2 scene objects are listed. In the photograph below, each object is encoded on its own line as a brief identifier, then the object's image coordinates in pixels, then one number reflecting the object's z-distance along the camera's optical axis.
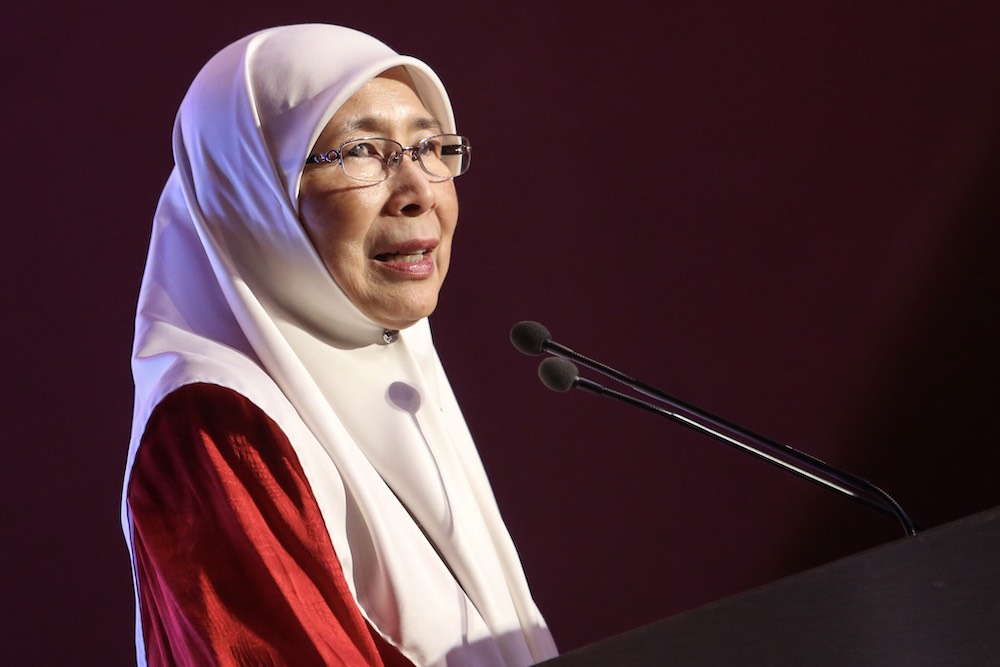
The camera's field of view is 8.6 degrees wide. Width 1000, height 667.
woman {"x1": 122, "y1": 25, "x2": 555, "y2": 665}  4.45
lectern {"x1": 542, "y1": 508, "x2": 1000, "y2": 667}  4.23
